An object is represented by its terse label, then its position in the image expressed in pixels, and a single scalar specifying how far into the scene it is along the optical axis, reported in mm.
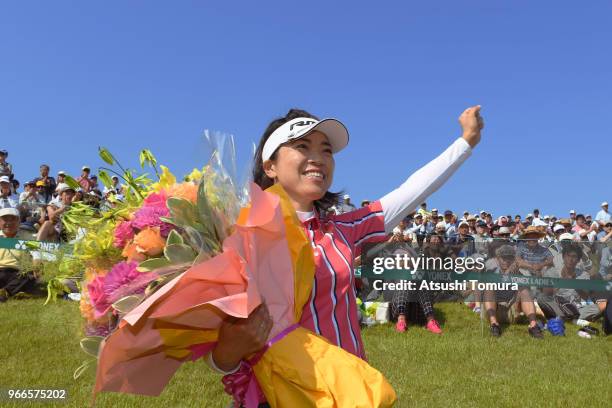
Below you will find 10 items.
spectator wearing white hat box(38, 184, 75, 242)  7788
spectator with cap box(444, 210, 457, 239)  14749
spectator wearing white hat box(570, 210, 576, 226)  19703
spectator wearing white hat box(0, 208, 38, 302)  8870
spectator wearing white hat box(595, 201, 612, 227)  17422
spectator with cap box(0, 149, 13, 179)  12714
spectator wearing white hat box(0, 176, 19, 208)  11194
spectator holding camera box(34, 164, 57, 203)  12930
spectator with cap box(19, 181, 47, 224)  11602
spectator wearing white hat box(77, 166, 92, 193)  12467
